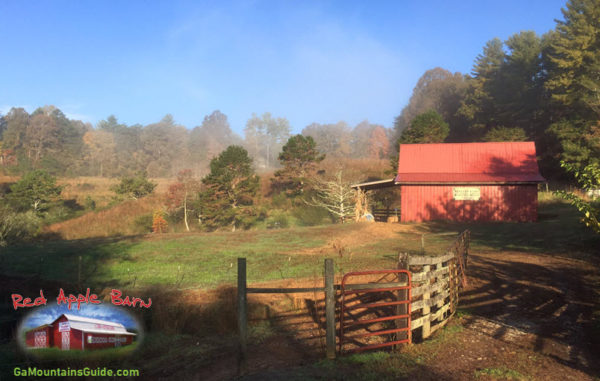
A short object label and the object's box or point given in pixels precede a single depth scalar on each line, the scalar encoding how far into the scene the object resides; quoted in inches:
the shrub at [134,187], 1839.6
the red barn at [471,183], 1056.8
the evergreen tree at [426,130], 1745.8
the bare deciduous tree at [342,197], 1342.3
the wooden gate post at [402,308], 267.9
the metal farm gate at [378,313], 258.2
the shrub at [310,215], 1578.5
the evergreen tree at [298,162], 1797.5
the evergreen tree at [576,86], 1563.7
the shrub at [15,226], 1031.5
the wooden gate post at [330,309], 247.3
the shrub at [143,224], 1502.2
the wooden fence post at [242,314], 247.9
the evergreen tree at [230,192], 1512.1
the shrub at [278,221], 1542.8
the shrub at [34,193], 1552.7
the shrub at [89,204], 1837.8
